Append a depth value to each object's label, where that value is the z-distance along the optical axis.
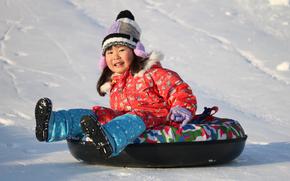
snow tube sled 6.58
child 6.19
